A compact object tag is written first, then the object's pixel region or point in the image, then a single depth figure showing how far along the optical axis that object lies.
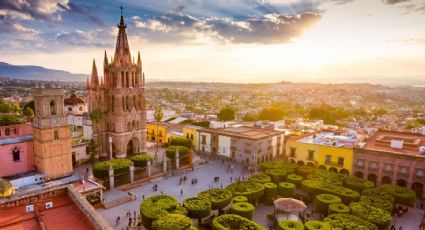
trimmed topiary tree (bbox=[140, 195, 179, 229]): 27.59
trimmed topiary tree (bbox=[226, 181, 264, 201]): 33.60
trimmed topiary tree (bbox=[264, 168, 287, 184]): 39.78
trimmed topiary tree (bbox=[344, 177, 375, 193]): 36.47
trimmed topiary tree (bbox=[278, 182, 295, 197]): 36.38
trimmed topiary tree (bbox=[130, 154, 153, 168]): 43.22
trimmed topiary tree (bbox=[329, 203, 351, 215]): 29.82
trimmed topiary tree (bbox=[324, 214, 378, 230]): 26.22
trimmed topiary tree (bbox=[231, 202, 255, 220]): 29.24
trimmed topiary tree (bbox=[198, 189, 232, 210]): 31.34
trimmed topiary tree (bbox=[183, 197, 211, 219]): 29.20
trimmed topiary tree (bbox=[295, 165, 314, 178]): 41.75
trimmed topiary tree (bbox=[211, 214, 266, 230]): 25.64
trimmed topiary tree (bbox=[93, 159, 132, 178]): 38.06
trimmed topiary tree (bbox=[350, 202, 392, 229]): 27.47
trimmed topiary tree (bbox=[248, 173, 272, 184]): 37.91
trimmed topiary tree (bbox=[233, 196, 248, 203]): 31.91
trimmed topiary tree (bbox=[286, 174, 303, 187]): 39.03
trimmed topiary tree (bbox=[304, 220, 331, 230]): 26.00
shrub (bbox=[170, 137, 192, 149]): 53.69
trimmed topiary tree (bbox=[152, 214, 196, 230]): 24.77
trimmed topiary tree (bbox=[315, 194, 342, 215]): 32.03
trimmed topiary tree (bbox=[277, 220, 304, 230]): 26.17
